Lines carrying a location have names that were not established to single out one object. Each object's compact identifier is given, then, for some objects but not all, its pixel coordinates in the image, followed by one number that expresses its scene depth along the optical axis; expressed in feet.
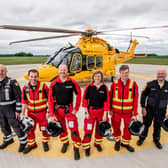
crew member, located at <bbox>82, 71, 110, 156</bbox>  8.04
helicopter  21.93
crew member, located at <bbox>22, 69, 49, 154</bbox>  8.19
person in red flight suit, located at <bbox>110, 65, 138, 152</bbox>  8.04
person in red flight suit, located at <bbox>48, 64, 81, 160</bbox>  8.14
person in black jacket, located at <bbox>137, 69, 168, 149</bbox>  8.25
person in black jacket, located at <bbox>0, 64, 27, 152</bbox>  8.00
